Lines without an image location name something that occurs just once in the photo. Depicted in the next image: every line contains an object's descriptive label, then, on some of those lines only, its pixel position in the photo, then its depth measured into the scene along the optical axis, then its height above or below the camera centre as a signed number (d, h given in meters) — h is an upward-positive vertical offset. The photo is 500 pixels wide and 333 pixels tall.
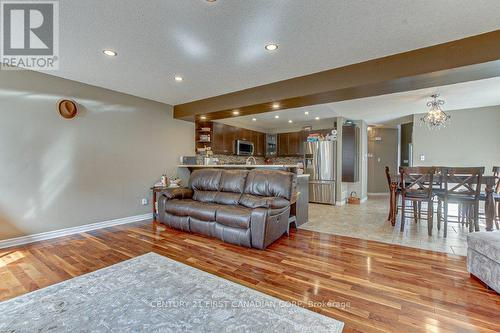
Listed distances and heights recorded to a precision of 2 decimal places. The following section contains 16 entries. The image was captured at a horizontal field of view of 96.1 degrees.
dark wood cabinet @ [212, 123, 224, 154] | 5.93 +0.67
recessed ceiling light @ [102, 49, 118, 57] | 2.67 +1.33
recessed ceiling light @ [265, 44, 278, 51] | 2.52 +1.34
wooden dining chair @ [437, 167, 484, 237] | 3.18 -0.38
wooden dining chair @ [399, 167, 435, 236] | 3.43 -0.35
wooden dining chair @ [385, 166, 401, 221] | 4.07 -0.72
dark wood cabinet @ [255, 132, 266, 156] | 7.57 +0.68
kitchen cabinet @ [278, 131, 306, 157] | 7.05 +0.69
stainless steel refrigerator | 6.17 -0.13
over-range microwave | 6.59 +0.50
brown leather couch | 2.95 -0.64
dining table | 3.22 -0.49
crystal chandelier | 4.36 +1.02
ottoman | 1.88 -0.82
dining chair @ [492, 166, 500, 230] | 3.54 -0.34
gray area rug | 1.51 -1.10
